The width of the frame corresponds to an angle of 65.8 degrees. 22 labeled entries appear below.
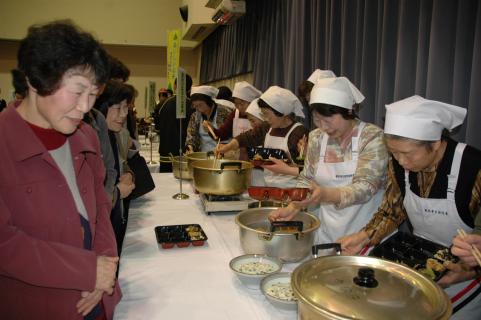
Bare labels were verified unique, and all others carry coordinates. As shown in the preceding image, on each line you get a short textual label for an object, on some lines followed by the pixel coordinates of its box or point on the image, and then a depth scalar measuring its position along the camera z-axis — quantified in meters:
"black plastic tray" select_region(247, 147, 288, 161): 2.18
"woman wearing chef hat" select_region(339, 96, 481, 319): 1.15
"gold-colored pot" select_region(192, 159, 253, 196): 1.68
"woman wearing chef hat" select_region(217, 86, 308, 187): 2.45
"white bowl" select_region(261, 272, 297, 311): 0.97
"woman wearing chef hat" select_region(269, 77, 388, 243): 1.54
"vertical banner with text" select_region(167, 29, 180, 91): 3.94
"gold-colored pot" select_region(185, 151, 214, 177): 2.39
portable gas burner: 1.83
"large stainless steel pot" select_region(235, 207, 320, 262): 1.17
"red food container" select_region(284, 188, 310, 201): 1.52
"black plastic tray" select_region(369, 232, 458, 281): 0.99
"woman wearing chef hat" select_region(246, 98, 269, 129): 2.99
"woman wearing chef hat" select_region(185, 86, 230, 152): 3.43
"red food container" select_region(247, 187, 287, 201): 1.61
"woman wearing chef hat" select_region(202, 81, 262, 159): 3.48
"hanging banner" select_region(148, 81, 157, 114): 4.63
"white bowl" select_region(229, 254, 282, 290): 1.11
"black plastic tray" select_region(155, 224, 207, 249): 1.44
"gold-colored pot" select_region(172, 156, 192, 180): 2.49
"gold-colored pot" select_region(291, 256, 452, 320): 0.64
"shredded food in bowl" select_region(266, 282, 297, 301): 1.00
